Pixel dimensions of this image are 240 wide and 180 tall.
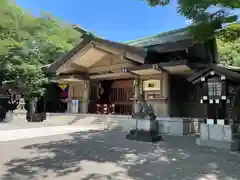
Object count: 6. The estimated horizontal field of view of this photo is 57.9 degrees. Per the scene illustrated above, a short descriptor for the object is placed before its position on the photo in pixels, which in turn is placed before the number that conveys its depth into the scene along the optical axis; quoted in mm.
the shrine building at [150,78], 7012
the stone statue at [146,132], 7446
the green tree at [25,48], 15225
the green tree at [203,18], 5395
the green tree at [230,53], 15082
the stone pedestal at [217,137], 6432
